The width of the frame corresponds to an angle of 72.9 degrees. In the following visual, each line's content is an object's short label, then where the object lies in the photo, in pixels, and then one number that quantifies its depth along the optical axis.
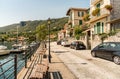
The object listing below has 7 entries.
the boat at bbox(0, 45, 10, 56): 17.20
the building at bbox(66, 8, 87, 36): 26.57
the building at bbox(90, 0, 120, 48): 12.16
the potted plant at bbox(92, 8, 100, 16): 13.70
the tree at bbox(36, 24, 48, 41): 15.90
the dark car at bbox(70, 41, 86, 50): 14.07
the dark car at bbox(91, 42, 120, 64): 6.64
